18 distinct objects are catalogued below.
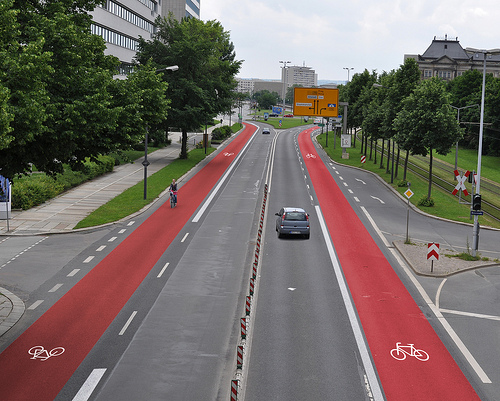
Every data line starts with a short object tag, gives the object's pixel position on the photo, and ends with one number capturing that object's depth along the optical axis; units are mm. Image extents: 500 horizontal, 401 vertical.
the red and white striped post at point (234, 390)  12648
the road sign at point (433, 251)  25531
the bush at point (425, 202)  40969
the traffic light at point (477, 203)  27812
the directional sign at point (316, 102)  58281
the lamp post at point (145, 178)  40500
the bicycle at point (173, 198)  38375
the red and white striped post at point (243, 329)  16047
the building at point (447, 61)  149875
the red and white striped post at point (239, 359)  14531
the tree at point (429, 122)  41531
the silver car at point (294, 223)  30609
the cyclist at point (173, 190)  38406
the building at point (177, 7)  106438
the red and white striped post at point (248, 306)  18812
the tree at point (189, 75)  58375
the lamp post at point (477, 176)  26559
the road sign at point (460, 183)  40375
